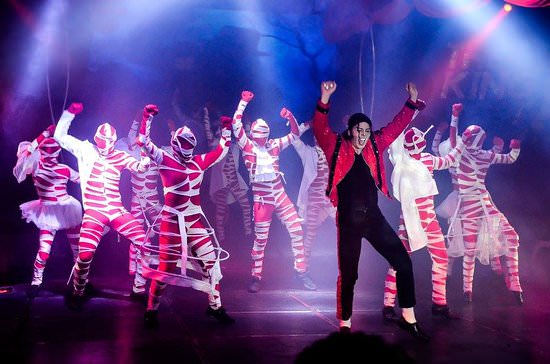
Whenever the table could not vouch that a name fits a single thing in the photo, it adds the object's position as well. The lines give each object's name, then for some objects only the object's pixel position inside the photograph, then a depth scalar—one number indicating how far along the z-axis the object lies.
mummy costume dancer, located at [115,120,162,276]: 8.07
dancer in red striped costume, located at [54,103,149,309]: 6.09
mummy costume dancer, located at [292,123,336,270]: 8.43
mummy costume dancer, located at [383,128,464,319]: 5.81
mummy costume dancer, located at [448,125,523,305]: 6.84
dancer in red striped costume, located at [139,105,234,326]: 5.32
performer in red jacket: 4.66
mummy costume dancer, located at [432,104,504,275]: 8.02
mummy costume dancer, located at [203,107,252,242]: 9.96
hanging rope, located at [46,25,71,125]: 8.51
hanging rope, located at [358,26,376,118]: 9.88
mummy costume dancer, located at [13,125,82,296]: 6.73
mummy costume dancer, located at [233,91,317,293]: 7.41
